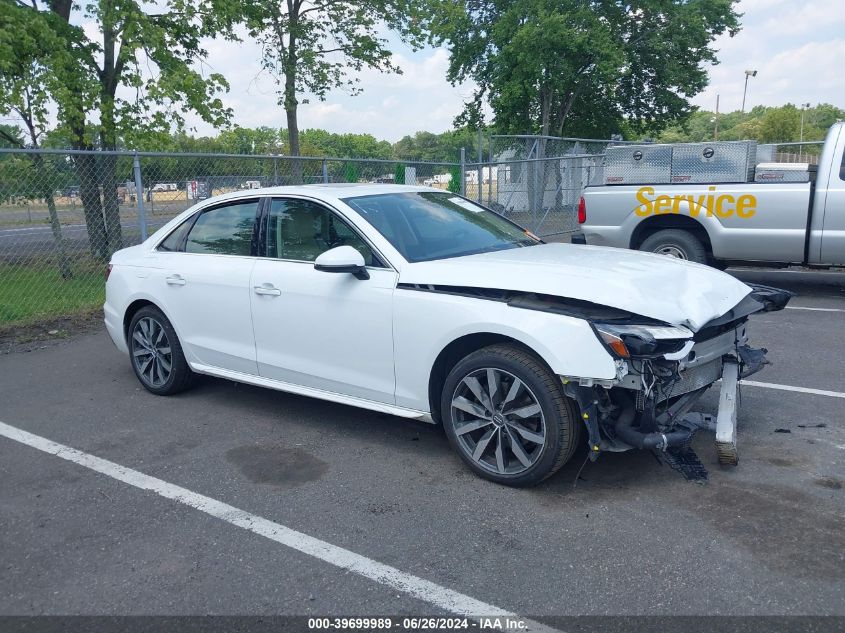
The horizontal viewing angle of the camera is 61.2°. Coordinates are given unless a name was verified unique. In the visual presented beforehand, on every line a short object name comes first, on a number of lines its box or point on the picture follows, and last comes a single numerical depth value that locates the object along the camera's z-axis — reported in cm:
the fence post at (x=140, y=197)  873
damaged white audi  361
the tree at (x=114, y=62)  1226
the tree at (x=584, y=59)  2677
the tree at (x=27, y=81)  1193
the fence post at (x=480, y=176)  1351
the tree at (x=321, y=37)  1920
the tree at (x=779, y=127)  7231
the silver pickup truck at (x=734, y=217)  845
